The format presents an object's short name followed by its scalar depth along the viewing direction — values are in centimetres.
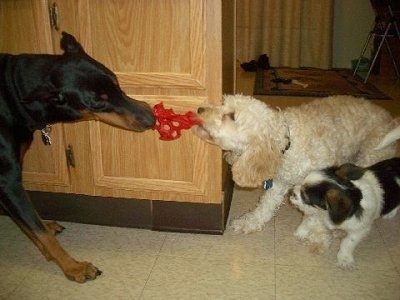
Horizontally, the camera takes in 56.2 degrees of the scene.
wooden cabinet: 185
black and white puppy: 178
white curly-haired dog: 198
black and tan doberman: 169
